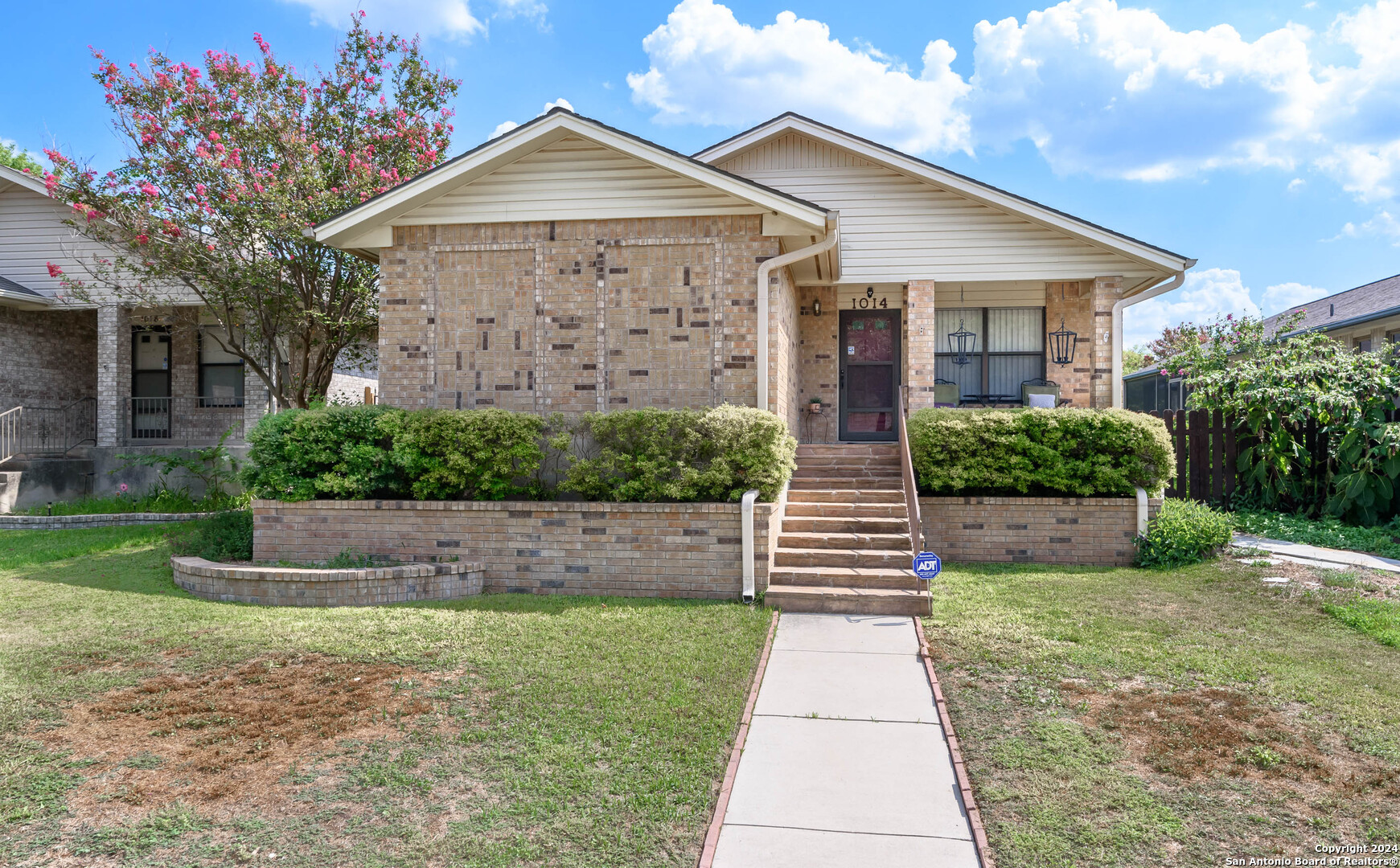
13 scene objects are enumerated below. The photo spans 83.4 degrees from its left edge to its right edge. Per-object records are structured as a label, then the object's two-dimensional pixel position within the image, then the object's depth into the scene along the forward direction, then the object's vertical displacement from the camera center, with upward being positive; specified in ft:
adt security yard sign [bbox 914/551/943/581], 22.04 -3.57
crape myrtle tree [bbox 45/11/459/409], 38.52 +12.63
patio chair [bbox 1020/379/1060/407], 39.96 +2.59
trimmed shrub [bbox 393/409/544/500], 25.76 -0.55
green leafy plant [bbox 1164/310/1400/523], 32.53 +0.77
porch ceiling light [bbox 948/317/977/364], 42.60 +5.21
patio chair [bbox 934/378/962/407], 41.59 +2.40
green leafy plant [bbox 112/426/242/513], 40.19 -2.08
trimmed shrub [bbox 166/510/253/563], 28.53 -4.09
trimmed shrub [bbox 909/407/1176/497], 29.35 -0.53
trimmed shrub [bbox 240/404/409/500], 26.32 -0.75
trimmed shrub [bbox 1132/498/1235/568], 28.14 -3.52
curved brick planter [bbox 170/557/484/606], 23.80 -4.67
